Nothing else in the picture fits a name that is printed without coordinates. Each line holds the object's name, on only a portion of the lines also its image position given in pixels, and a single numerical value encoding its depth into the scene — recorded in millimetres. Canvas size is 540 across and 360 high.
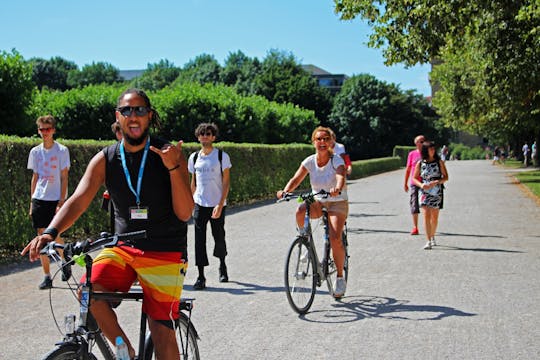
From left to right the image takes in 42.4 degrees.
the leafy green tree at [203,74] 84625
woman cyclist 7184
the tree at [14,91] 25109
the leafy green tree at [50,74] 98000
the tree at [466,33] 14953
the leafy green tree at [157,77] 95000
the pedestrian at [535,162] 51525
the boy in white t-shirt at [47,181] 8234
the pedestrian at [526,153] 55188
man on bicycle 3398
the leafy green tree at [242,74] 76812
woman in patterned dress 11562
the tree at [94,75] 102125
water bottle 3285
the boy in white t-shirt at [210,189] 8336
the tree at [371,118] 74812
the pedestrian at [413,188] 13070
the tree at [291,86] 70625
